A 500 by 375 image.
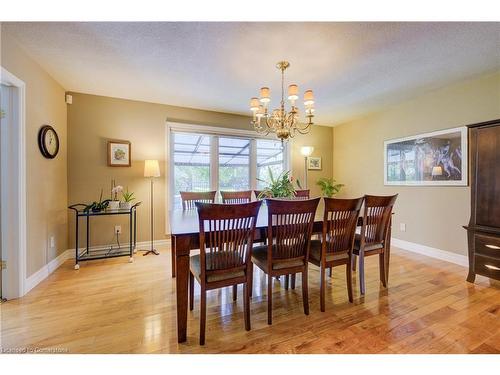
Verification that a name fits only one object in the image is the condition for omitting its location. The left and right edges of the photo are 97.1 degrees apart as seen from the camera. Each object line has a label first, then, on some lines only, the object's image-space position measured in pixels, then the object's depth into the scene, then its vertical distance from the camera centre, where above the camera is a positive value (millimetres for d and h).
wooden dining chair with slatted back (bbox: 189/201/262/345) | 1428 -432
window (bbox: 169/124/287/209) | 3783 +480
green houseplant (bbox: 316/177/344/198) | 4555 -32
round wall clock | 2389 +513
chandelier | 2170 +771
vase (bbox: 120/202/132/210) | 3041 -274
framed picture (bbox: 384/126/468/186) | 2873 +385
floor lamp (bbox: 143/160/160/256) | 3236 +250
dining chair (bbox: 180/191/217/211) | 2895 -160
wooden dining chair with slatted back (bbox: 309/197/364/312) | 1782 -447
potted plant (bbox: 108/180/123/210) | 2975 -215
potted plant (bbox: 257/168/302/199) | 2363 -26
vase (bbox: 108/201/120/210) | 2973 -255
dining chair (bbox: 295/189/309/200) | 3131 -121
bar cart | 2846 -904
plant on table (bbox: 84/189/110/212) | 2863 -267
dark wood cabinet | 2148 -162
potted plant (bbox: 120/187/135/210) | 3054 -208
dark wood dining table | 1468 -531
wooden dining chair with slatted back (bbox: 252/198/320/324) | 1612 -420
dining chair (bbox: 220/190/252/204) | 3045 -155
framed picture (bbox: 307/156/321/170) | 4746 +506
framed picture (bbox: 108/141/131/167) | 3291 +494
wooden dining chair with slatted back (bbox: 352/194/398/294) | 2033 -477
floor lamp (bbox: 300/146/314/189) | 4352 +701
